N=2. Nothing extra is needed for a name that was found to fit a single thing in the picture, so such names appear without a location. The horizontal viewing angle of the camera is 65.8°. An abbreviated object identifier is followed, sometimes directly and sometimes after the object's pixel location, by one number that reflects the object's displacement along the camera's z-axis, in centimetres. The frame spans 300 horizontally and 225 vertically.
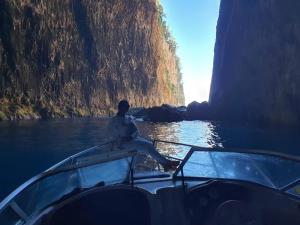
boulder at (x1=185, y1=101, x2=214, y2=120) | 3229
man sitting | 384
